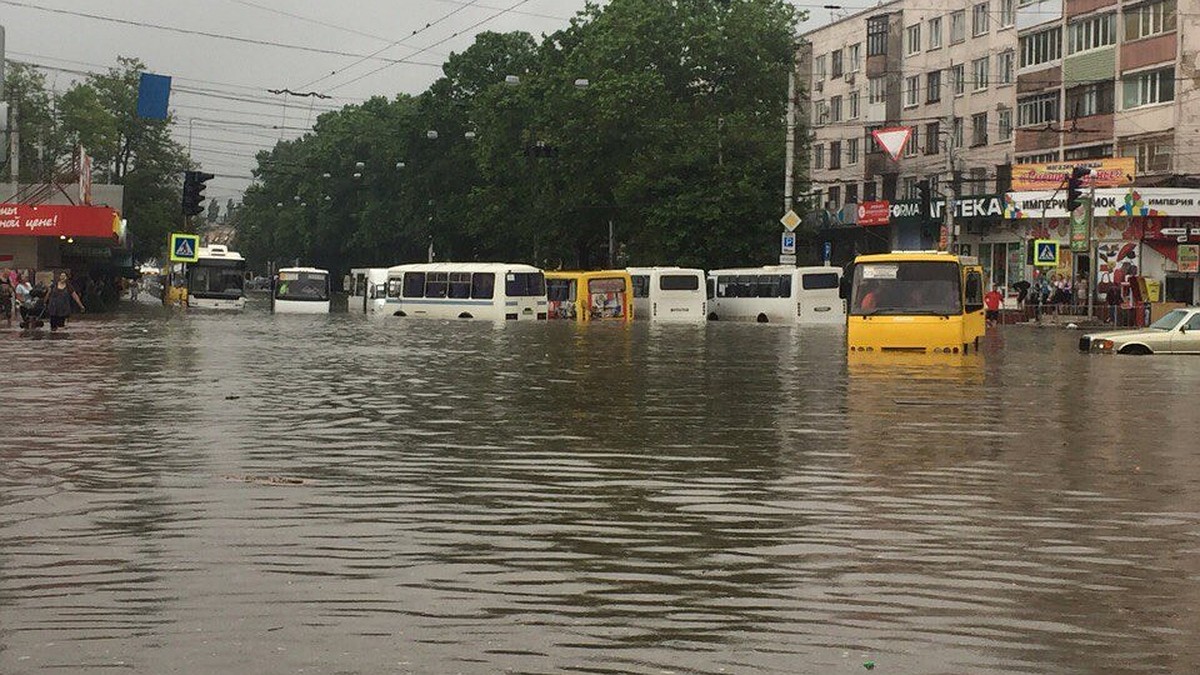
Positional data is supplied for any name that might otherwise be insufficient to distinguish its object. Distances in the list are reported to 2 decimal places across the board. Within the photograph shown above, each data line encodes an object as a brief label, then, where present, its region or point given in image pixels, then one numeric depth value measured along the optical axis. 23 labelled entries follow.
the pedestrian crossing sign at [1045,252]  64.56
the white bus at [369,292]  78.69
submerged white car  40.28
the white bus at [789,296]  72.25
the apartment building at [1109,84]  69.19
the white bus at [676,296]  73.19
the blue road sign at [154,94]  47.94
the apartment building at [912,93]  85.19
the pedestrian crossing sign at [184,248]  75.62
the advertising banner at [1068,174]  69.62
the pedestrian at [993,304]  65.51
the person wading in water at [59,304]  44.81
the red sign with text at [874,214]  85.38
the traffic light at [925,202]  56.88
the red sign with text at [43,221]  65.44
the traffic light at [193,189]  49.44
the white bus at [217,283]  82.00
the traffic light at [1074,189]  54.22
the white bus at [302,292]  77.62
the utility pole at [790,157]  66.38
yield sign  61.66
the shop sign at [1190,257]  69.56
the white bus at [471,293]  72.56
